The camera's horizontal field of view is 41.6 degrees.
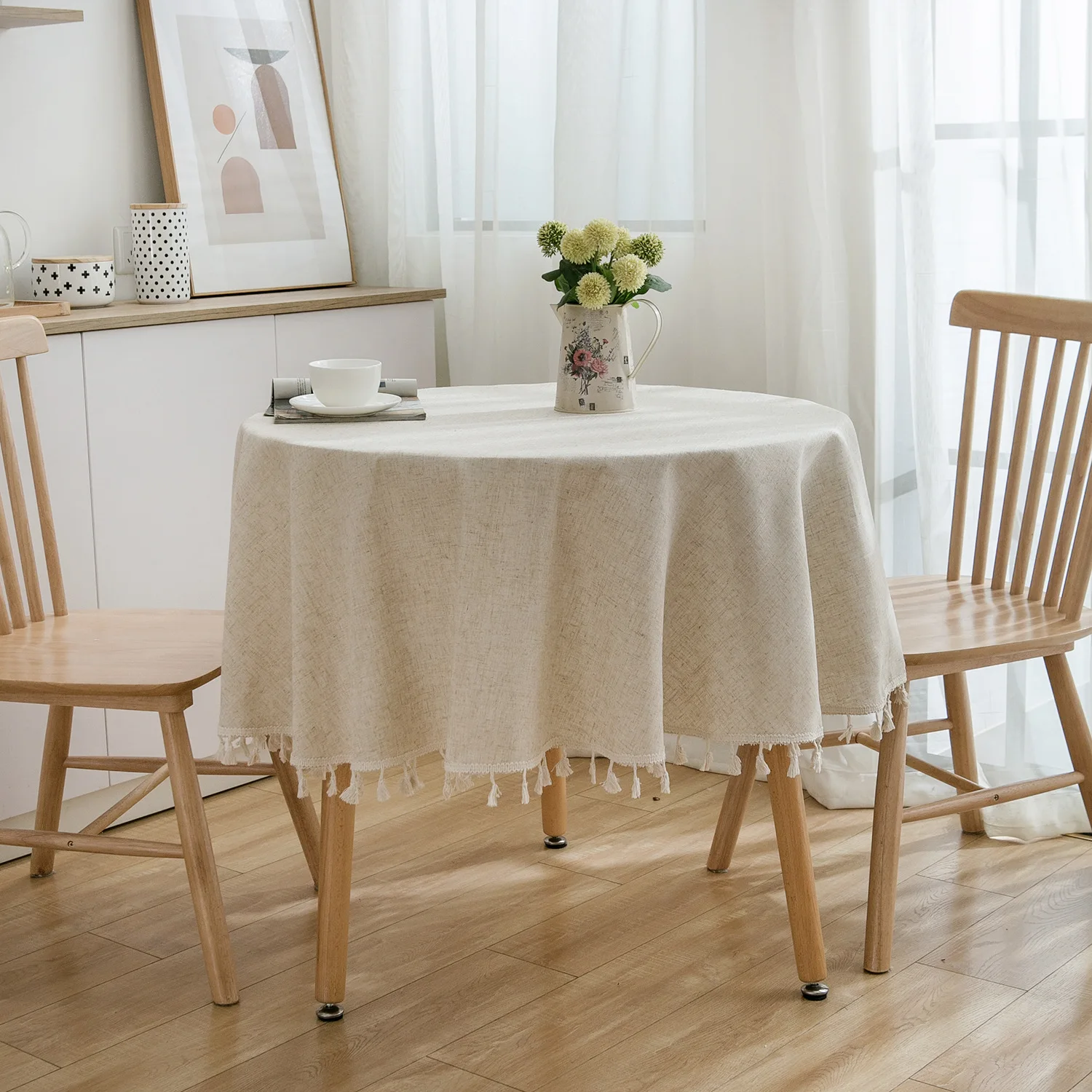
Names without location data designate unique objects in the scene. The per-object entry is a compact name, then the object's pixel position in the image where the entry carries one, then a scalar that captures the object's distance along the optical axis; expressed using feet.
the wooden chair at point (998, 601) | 6.57
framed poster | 9.59
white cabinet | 8.09
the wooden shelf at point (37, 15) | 8.38
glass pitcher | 8.75
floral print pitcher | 6.70
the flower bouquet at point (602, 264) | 6.50
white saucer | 6.53
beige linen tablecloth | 5.61
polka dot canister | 9.18
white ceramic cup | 6.57
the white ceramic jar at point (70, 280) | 8.79
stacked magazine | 6.55
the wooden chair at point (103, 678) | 6.30
